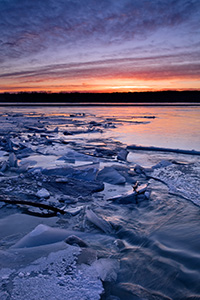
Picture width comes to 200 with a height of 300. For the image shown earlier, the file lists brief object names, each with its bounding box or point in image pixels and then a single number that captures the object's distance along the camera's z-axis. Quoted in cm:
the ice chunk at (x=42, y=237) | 122
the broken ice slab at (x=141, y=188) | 205
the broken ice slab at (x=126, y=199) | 193
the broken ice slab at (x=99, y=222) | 149
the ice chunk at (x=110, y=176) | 250
